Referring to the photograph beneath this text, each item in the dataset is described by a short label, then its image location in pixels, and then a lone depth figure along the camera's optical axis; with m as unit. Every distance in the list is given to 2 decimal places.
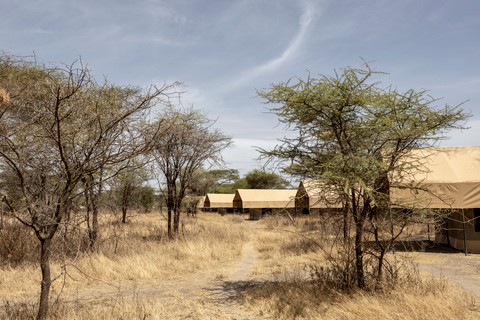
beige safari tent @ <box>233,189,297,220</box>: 40.31
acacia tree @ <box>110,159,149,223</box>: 17.94
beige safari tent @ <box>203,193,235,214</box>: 55.16
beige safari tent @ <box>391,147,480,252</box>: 13.24
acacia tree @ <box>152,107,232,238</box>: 14.61
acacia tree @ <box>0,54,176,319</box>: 4.86
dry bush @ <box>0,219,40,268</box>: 10.66
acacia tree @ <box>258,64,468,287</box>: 6.31
